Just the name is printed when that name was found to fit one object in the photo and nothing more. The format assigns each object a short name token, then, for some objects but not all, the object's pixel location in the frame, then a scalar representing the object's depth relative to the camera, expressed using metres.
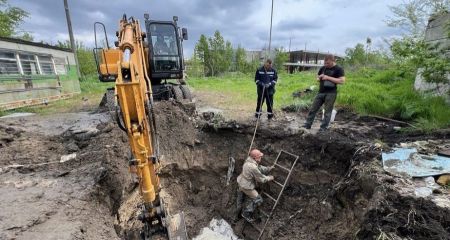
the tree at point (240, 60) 30.00
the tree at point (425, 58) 5.86
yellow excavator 3.15
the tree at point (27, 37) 24.19
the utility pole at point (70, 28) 19.35
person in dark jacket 7.18
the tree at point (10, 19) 19.33
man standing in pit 5.40
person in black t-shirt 5.72
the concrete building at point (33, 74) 10.95
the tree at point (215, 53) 28.52
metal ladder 5.49
